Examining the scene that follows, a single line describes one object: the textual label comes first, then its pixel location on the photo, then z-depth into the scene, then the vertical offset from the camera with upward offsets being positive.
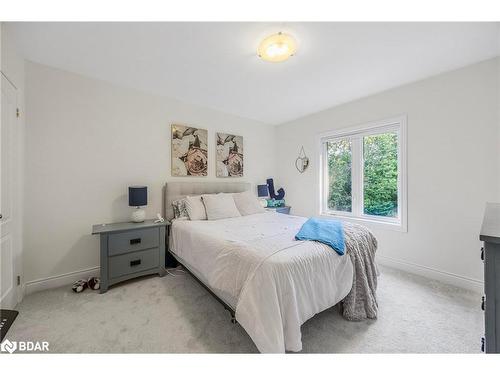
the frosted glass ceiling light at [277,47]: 1.63 +1.18
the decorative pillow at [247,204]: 3.10 -0.25
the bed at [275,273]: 1.22 -0.63
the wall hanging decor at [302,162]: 3.85 +0.51
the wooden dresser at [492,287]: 0.81 -0.41
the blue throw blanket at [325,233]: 1.60 -0.40
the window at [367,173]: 2.75 +0.23
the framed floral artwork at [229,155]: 3.54 +0.59
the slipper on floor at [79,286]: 2.11 -1.04
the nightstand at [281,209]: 3.84 -0.41
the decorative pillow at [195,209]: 2.68 -0.29
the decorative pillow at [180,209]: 2.77 -0.30
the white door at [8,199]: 1.63 -0.10
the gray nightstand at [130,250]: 2.13 -0.71
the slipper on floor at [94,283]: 2.15 -1.03
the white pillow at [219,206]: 2.75 -0.27
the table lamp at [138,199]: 2.48 -0.14
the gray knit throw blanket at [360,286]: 1.69 -0.85
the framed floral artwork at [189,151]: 3.06 +0.58
